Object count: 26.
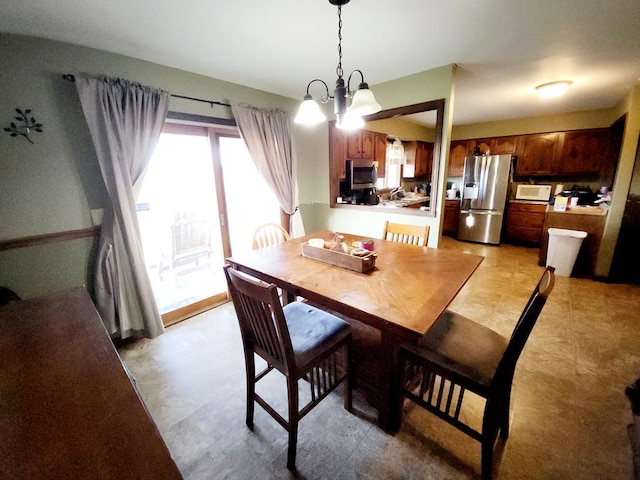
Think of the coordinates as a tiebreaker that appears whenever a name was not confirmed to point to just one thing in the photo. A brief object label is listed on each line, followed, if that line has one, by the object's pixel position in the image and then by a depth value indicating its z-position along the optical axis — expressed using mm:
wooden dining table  1122
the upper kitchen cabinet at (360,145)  3730
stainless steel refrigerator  4566
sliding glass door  2453
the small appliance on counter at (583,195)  3912
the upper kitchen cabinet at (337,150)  3395
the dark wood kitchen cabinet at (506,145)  4723
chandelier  1507
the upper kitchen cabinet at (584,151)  4066
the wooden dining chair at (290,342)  1146
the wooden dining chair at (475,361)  1051
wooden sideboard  543
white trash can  3307
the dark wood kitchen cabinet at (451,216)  5285
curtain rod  1812
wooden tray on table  1558
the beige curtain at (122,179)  1919
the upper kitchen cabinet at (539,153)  4426
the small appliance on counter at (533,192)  4543
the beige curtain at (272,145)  2742
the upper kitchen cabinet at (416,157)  5539
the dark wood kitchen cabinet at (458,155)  5266
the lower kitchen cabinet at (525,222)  4527
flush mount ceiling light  2814
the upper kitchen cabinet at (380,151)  4250
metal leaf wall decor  1712
